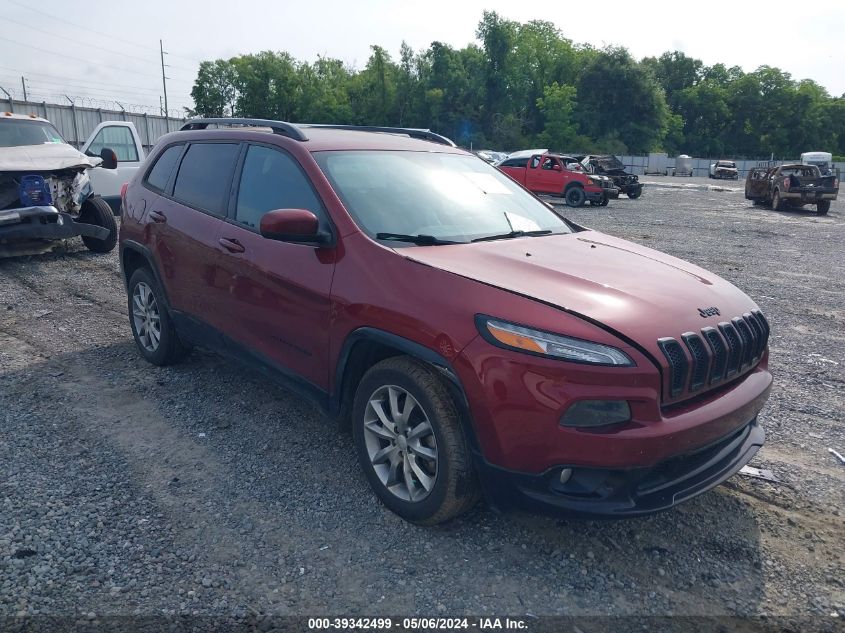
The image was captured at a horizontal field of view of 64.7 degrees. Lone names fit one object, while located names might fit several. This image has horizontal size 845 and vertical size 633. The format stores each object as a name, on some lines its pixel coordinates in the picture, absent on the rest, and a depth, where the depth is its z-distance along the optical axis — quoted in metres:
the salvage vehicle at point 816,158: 52.81
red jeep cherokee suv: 2.66
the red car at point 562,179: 22.44
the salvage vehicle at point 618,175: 25.45
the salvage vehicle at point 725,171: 57.72
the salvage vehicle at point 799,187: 21.50
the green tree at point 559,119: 72.12
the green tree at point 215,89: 84.25
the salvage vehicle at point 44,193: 8.52
